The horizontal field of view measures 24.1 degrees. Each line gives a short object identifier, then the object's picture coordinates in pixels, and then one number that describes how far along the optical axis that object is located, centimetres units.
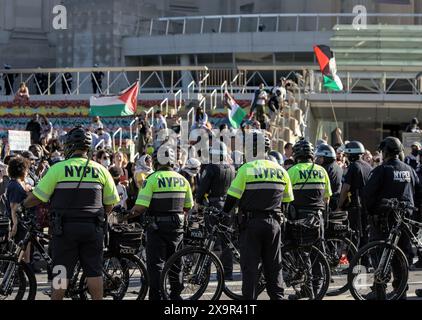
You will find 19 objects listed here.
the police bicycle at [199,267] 1089
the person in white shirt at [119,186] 1551
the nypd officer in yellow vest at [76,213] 973
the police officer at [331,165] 1438
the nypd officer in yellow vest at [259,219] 1026
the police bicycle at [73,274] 1055
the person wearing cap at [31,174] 1529
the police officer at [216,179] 1406
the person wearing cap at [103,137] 2488
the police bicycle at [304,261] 1138
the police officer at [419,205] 1240
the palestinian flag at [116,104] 2959
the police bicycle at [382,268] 1105
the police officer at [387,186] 1165
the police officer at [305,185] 1184
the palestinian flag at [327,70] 2939
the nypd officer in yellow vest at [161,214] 1097
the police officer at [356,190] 1411
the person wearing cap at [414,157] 1817
